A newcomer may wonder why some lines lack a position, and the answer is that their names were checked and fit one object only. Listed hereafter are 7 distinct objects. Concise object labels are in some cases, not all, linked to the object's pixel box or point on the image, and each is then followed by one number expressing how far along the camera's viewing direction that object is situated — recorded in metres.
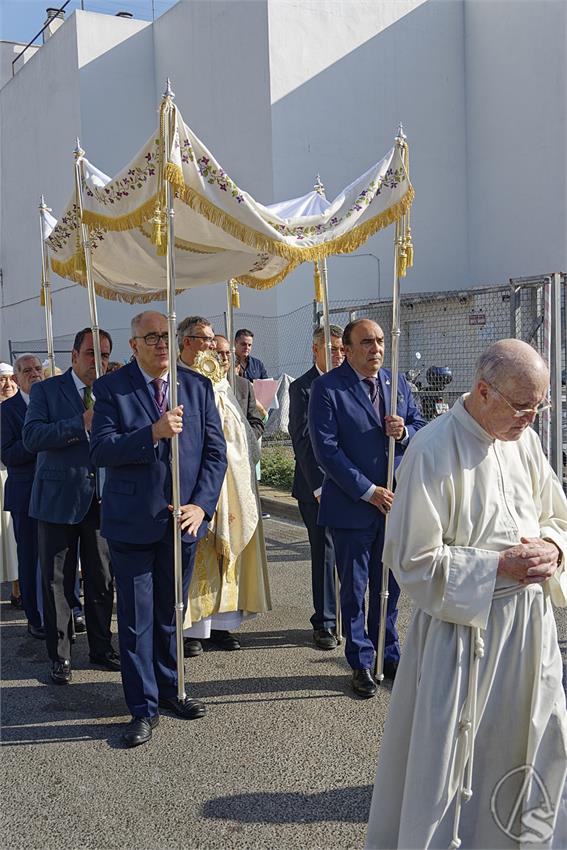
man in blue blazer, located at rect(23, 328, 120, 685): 4.96
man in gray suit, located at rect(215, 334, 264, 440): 6.66
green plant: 11.61
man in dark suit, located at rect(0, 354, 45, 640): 5.82
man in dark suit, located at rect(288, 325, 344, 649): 5.51
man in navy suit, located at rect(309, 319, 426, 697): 4.58
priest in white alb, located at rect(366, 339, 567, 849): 2.60
